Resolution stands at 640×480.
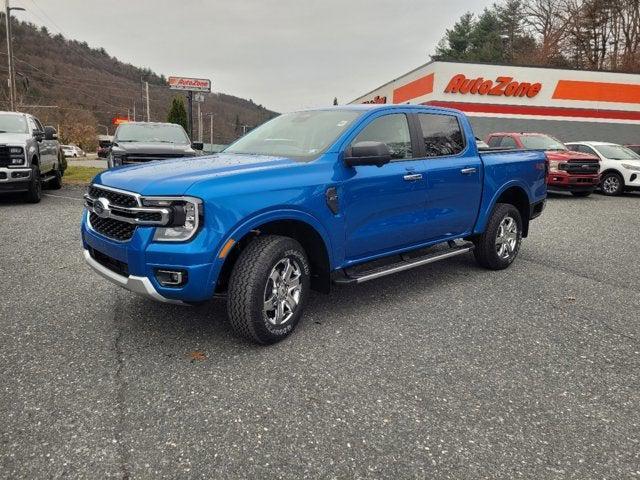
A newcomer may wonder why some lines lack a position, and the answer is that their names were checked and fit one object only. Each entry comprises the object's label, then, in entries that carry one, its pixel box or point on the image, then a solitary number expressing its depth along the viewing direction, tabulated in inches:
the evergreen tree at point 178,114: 1492.4
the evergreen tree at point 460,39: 2073.1
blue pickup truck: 123.1
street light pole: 1062.4
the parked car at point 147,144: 416.8
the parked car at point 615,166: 581.3
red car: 521.7
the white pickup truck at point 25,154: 362.6
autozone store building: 934.4
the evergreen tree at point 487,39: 1873.8
